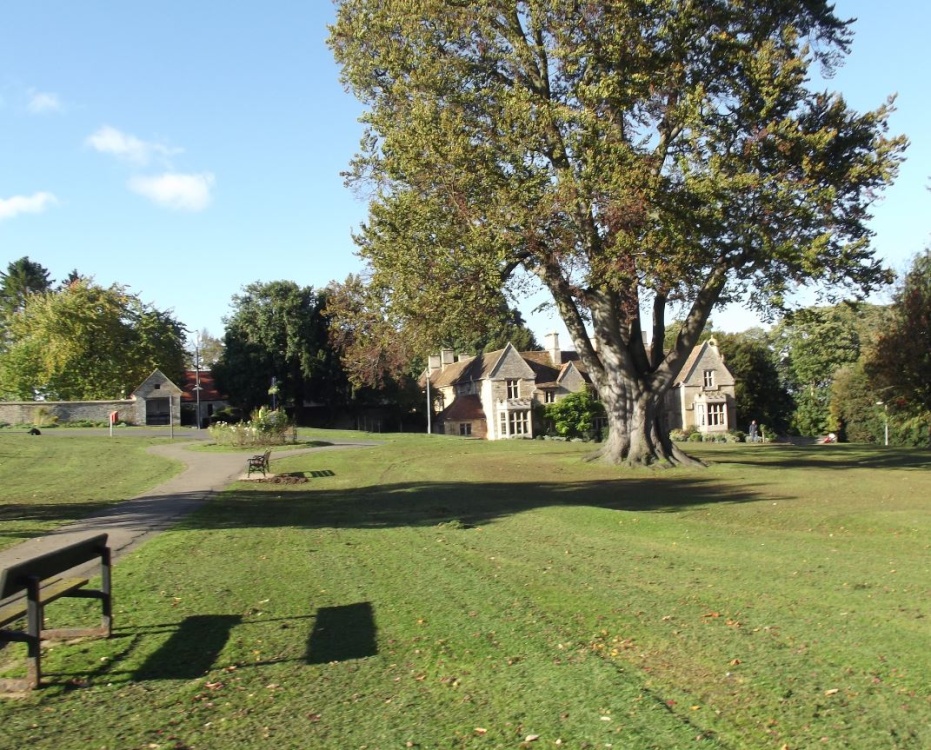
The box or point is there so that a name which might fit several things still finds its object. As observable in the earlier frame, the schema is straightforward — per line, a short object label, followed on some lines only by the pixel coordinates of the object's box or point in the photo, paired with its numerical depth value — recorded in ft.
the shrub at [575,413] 224.33
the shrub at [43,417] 186.40
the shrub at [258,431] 127.13
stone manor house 230.68
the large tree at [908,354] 127.24
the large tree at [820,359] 244.83
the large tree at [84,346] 227.20
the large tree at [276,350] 223.92
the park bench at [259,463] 80.84
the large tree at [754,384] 249.34
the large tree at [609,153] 77.00
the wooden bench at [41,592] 18.61
